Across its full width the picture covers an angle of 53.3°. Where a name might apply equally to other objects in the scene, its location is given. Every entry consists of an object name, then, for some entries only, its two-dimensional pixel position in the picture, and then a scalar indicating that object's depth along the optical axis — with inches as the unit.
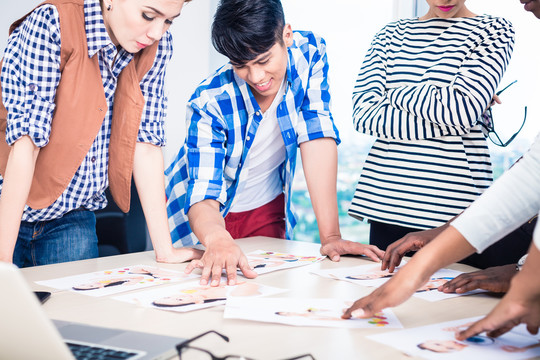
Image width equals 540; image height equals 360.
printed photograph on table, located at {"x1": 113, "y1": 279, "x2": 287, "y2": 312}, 37.6
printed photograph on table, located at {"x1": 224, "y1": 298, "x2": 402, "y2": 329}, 33.3
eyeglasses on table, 27.0
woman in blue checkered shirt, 45.7
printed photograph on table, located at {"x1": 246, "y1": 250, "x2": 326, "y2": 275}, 50.3
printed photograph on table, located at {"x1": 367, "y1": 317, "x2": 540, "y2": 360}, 28.2
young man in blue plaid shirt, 56.2
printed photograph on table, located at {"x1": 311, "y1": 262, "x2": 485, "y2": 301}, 40.7
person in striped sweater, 57.4
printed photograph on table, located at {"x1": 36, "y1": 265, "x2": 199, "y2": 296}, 42.1
